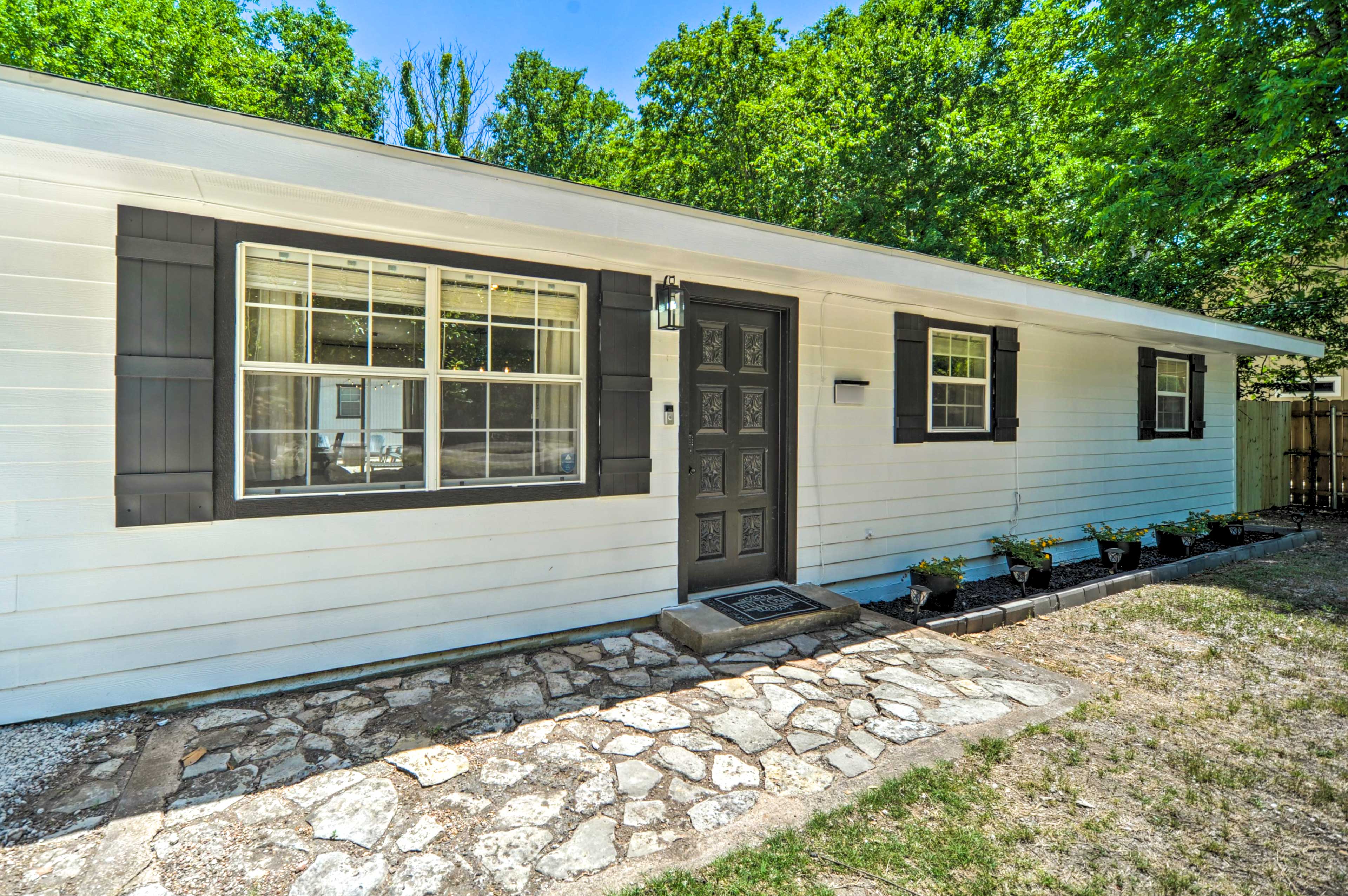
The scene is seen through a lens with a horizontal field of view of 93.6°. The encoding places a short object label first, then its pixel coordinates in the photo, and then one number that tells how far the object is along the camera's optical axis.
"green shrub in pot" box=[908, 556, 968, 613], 4.38
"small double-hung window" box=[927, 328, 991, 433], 5.24
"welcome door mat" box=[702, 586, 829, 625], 3.79
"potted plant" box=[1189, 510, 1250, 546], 6.73
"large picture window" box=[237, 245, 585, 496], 2.91
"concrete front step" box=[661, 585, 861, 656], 3.49
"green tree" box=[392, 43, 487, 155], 12.73
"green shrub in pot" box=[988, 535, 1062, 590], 4.89
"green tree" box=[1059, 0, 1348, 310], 7.27
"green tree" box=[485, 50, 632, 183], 16.61
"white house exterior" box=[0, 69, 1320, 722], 2.49
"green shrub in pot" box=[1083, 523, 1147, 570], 5.71
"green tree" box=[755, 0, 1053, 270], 10.87
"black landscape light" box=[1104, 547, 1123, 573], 5.42
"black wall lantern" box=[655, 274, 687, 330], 3.68
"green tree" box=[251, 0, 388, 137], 15.18
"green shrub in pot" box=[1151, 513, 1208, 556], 6.22
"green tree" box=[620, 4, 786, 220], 13.57
